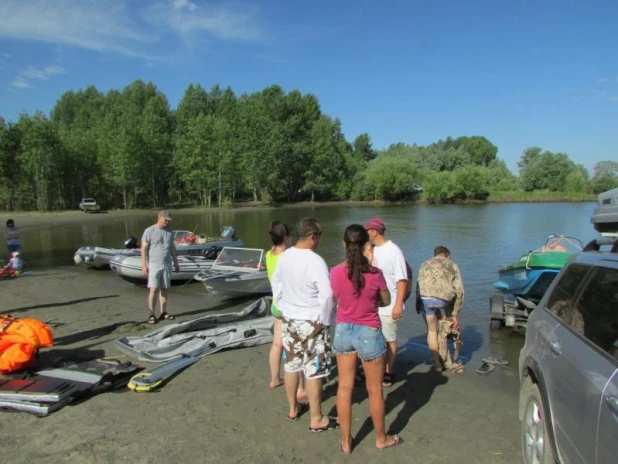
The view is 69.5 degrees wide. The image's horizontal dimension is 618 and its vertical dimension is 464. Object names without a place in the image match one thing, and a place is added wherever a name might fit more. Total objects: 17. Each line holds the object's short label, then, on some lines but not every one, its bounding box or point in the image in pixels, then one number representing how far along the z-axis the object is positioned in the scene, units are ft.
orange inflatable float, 17.02
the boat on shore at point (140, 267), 44.42
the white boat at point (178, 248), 53.31
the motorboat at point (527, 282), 28.60
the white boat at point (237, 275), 38.01
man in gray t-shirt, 26.58
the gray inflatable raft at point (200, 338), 20.80
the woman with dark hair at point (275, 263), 16.71
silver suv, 7.55
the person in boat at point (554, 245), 31.86
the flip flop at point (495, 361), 22.38
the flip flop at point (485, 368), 20.98
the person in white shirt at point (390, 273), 15.71
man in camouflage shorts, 12.65
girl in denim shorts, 11.55
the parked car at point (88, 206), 171.53
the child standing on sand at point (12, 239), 49.14
